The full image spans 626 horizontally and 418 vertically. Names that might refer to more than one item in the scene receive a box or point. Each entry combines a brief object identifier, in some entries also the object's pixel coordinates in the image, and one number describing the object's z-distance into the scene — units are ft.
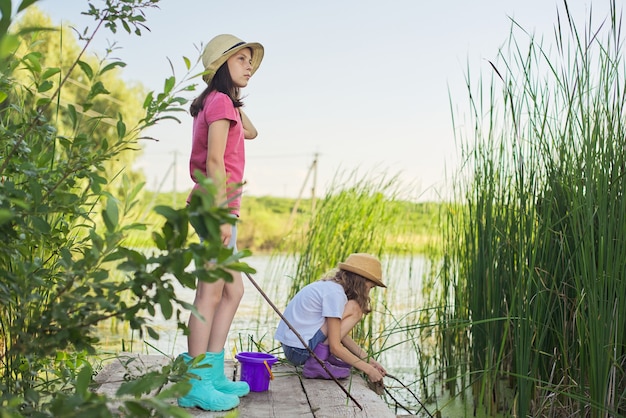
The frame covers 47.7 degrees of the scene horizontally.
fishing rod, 7.82
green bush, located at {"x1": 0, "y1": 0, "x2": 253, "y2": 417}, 3.37
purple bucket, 8.78
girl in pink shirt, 7.95
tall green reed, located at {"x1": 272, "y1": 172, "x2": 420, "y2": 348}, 14.96
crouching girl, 9.55
